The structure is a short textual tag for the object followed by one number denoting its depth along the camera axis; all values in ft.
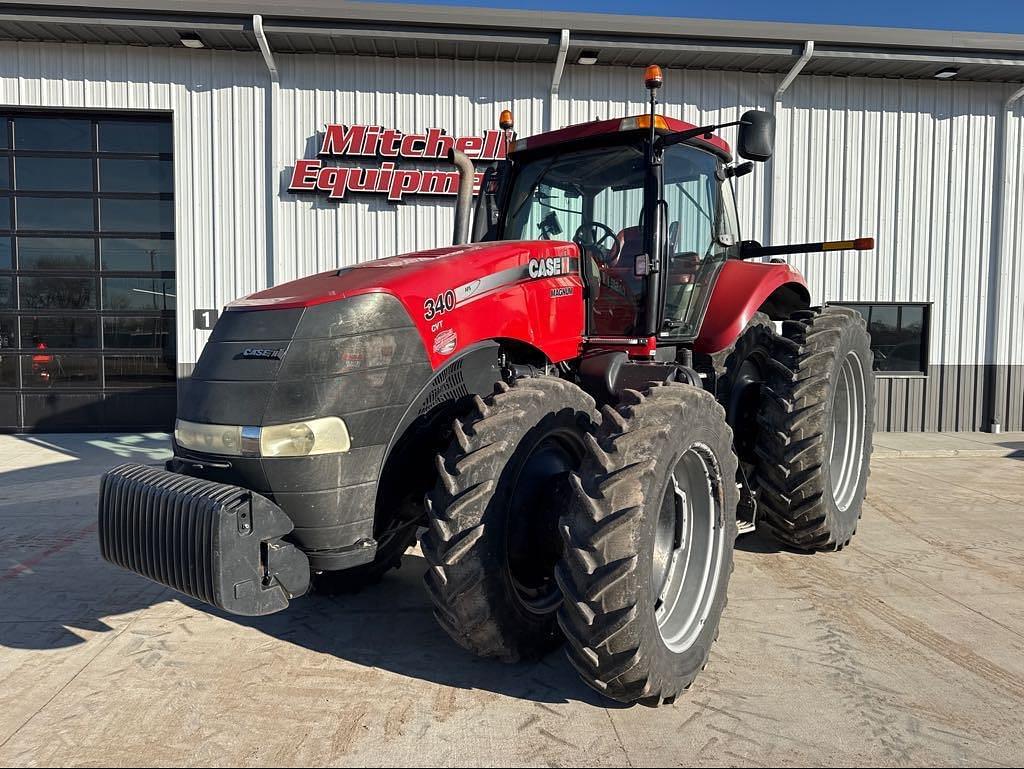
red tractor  8.32
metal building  30.12
